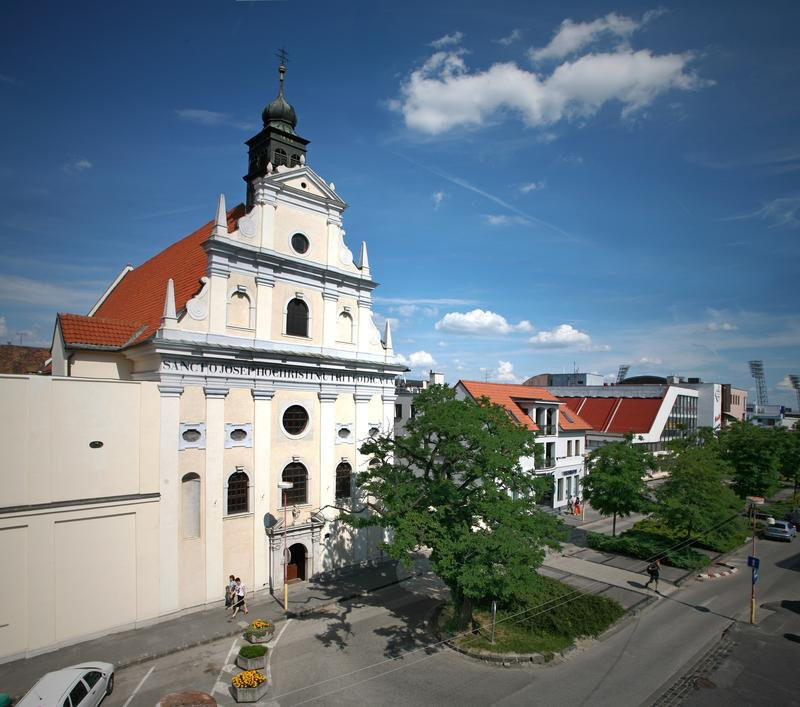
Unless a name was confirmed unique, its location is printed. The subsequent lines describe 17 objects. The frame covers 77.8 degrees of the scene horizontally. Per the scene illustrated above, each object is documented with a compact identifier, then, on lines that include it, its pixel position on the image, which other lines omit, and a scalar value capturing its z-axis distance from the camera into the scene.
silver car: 35.06
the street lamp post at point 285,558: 19.95
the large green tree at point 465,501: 16.67
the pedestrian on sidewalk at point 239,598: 20.44
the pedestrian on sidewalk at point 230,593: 20.93
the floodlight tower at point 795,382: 164.10
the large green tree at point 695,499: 26.84
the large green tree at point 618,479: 28.86
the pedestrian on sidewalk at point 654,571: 24.38
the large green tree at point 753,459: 39.16
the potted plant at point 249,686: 14.96
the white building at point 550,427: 39.34
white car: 13.30
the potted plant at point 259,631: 18.14
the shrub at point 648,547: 27.98
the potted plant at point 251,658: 16.41
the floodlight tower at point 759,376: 162.00
